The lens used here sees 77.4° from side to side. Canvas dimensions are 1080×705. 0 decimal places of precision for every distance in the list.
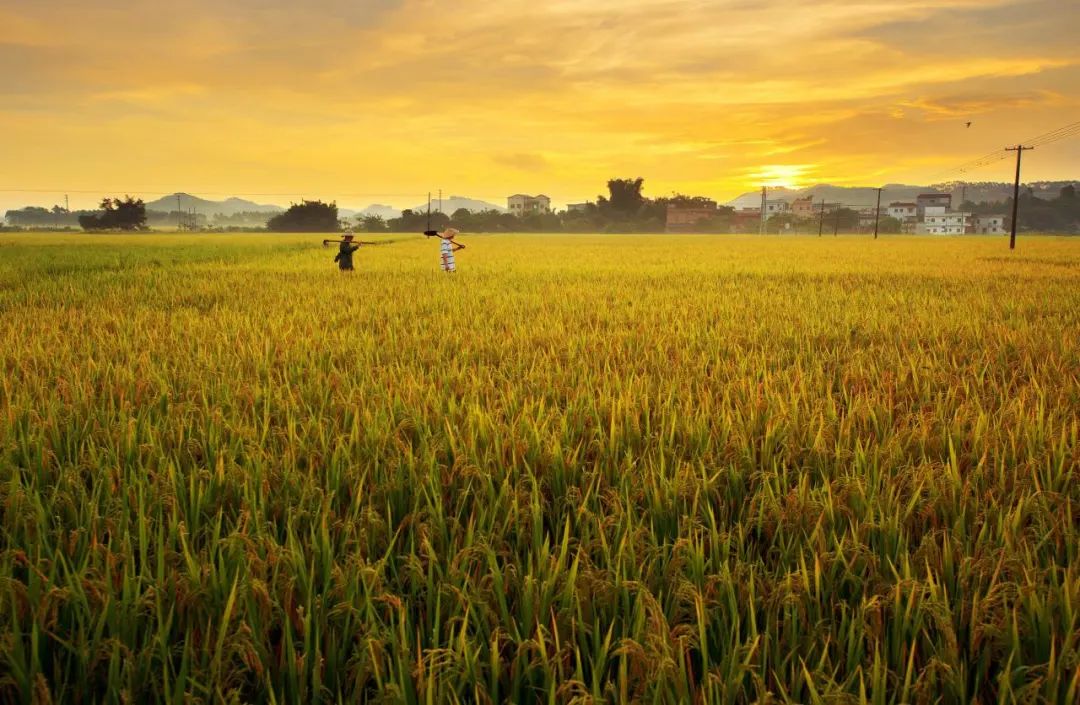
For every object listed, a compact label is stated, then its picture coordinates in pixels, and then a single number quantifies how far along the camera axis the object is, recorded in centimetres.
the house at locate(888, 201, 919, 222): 17475
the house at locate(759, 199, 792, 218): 17262
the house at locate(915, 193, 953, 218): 18375
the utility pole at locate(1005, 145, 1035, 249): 3812
